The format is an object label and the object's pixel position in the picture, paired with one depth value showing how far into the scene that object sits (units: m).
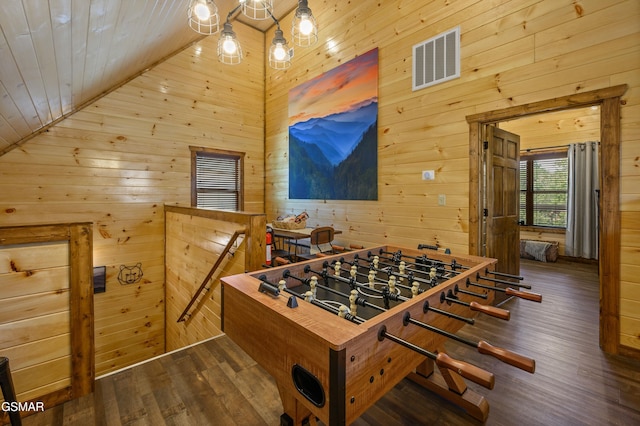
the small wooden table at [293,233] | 3.80
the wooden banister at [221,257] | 2.58
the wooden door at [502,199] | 3.07
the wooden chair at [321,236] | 3.57
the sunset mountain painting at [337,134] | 3.95
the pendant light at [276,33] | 2.14
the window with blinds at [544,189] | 5.73
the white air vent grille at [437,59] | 3.07
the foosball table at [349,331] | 0.86
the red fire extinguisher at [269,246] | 2.81
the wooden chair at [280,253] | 4.09
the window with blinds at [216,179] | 5.15
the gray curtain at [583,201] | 5.13
